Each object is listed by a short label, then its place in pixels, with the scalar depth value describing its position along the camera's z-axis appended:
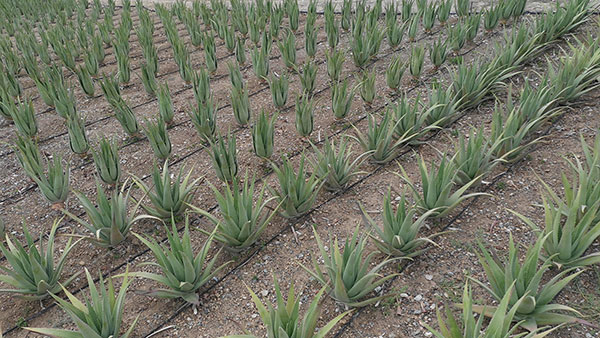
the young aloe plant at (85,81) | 3.77
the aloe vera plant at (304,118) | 3.01
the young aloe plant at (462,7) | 4.83
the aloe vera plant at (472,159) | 2.38
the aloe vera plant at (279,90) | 3.40
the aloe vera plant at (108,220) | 2.15
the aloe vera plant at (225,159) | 2.54
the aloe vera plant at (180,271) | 1.86
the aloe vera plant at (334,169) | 2.48
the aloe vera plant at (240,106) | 3.18
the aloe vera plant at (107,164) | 2.59
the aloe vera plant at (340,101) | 3.21
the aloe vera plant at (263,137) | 2.72
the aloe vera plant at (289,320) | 1.54
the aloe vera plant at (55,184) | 2.47
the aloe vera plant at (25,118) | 3.09
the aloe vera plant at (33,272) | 1.88
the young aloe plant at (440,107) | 3.02
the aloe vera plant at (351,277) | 1.81
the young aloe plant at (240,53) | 4.26
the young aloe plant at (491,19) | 4.53
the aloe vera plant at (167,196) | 2.31
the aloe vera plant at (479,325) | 1.40
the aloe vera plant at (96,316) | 1.63
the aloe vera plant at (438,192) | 2.17
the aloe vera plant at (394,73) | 3.54
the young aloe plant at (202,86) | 3.36
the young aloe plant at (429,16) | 4.71
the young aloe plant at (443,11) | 4.83
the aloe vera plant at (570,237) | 1.84
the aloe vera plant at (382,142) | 2.71
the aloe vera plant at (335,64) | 3.72
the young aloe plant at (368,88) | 3.38
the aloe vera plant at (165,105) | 3.15
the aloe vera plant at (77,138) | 2.89
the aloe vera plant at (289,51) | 3.94
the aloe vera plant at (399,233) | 2.00
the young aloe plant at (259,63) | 3.86
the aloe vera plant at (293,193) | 2.27
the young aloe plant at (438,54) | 3.84
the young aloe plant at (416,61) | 3.65
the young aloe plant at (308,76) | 3.54
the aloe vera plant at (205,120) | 3.02
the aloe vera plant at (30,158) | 2.48
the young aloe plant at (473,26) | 4.27
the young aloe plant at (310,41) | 4.24
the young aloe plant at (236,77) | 3.47
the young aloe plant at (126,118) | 3.09
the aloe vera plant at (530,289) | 1.67
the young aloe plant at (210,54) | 3.99
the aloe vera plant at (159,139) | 2.78
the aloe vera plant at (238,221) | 2.09
